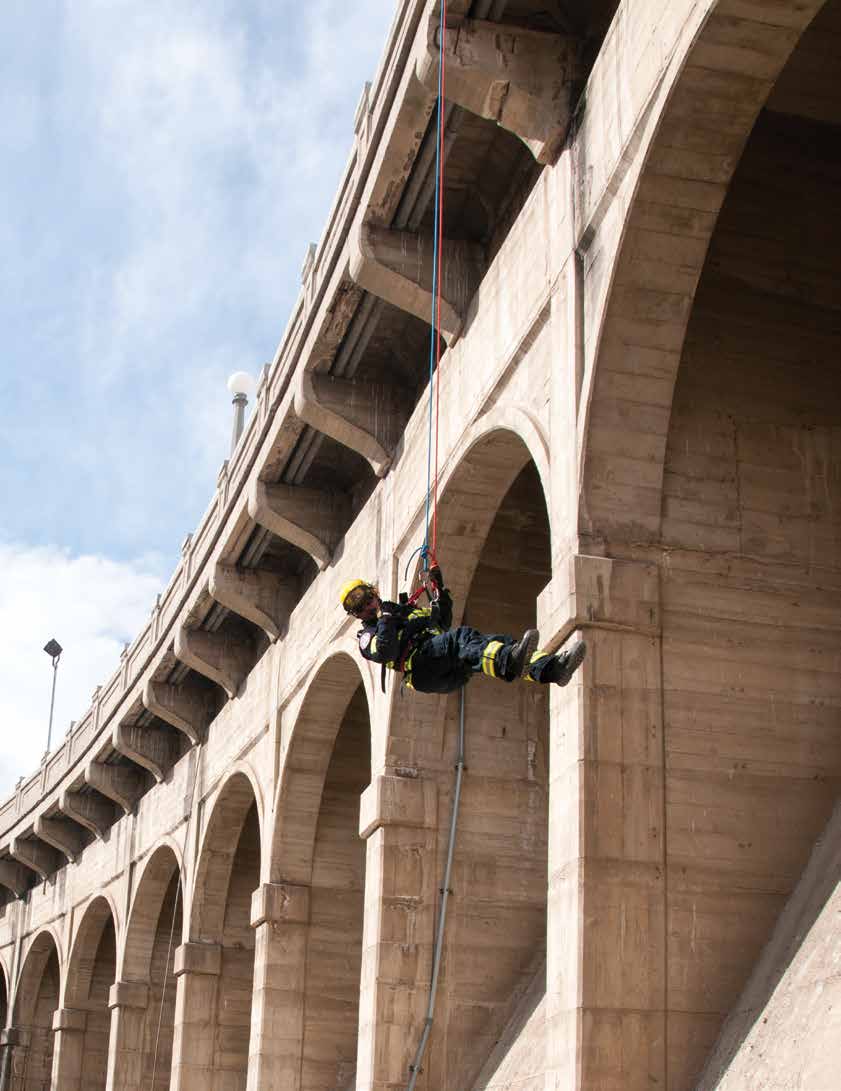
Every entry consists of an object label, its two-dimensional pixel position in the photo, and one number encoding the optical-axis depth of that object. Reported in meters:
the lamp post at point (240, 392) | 30.59
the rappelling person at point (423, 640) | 10.72
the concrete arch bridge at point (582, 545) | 10.59
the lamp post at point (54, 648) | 57.81
